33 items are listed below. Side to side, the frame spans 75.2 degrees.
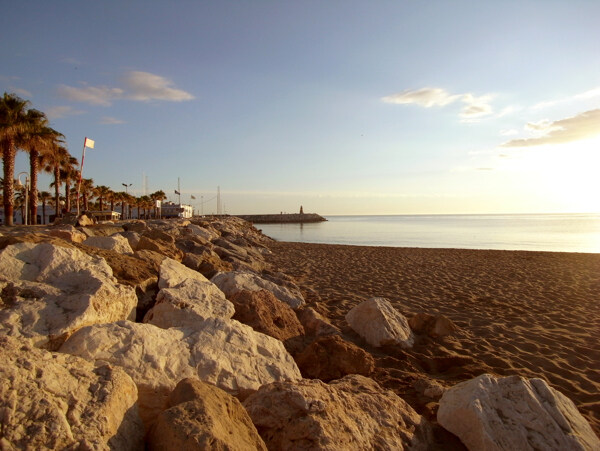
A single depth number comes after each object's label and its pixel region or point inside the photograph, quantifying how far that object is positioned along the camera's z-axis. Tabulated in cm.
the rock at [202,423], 193
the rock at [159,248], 639
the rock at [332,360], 379
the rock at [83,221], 1283
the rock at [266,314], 426
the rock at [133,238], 667
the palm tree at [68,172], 3414
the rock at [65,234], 549
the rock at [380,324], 494
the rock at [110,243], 554
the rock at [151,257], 508
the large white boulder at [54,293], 280
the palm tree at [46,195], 5582
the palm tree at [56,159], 2497
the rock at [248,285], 514
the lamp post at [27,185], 2251
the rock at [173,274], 436
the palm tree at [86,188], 4509
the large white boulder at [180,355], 259
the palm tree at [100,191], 5122
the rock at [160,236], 795
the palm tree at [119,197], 5926
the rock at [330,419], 224
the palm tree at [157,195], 7012
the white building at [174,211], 6977
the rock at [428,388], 360
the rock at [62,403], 179
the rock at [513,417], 244
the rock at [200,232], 1359
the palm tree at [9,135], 1875
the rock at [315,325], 492
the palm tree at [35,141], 2031
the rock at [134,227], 1028
